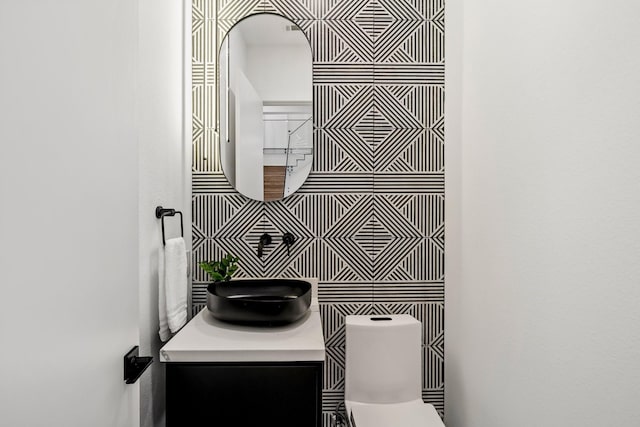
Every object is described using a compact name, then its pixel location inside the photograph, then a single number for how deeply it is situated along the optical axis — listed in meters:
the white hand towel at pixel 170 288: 1.66
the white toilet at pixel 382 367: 1.94
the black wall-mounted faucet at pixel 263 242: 2.09
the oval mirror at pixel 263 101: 2.12
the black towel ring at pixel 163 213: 1.65
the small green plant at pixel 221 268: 1.97
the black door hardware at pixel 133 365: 0.99
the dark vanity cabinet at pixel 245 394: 1.47
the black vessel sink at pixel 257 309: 1.63
